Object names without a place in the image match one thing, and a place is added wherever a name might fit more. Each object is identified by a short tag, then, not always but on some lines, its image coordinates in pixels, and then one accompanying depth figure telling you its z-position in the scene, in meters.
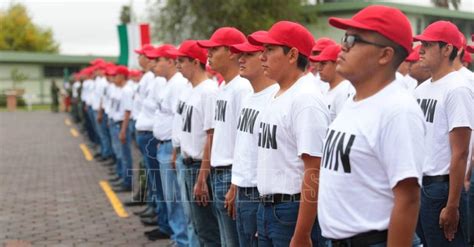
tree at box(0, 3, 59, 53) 62.66
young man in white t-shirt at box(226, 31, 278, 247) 4.25
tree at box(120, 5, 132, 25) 83.79
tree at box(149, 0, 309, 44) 33.19
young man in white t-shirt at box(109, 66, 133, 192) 10.77
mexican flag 13.15
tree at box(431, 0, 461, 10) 26.15
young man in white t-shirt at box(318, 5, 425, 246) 2.77
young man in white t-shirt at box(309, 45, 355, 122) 6.07
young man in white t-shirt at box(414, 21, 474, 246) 4.26
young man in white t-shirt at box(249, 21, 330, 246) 3.59
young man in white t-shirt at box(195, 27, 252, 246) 5.05
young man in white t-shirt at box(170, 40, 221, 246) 5.71
